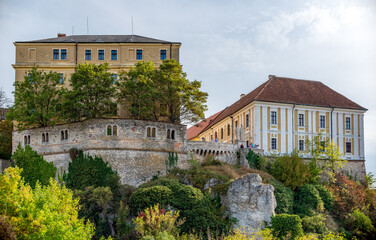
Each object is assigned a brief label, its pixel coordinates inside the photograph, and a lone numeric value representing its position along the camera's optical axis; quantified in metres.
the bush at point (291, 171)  54.94
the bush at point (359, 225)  52.88
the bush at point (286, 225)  46.03
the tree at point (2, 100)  68.78
